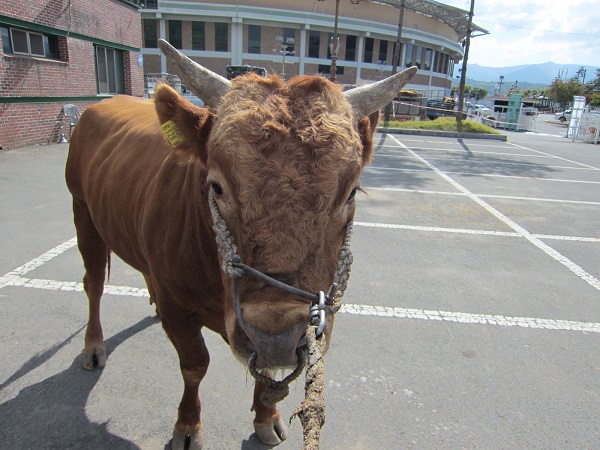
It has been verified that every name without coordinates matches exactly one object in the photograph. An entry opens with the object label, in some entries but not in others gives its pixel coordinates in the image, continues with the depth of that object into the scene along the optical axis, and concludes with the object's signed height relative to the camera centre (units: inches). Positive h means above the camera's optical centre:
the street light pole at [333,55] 1003.1 +122.4
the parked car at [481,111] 1644.3 +19.1
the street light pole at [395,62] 1013.6 +118.6
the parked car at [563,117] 1825.3 +14.0
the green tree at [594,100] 1968.9 +101.6
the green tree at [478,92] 3606.8 +199.7
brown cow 59.1 -18.0
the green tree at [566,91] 2445.9 +173.4
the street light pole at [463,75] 981.8 +92.8
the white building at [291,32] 1813.5 +327.8
